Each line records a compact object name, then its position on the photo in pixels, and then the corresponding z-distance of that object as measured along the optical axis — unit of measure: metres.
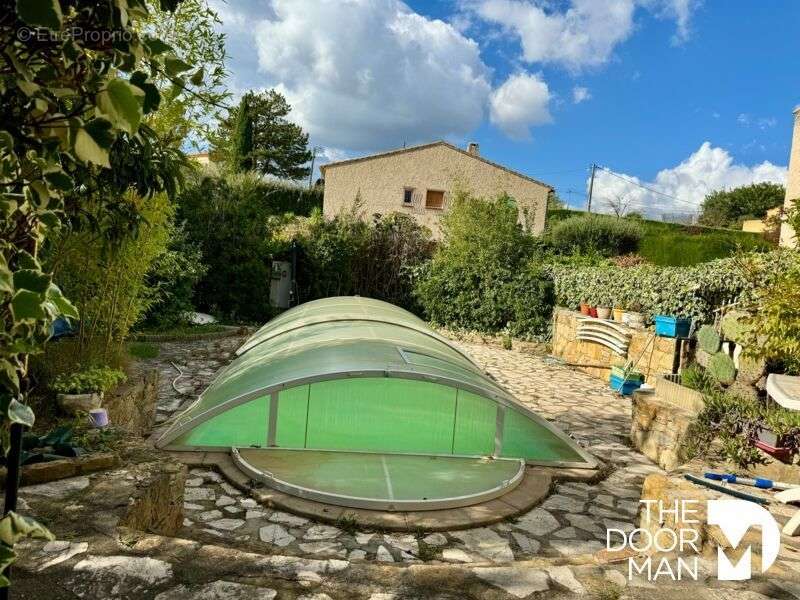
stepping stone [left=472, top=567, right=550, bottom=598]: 2.35
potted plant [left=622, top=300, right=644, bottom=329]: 10.24
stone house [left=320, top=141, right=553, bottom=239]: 23.80
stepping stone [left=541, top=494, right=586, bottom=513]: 4.46
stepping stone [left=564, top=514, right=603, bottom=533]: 4.18
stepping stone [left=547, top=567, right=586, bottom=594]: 2.38
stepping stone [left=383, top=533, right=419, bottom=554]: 3.56
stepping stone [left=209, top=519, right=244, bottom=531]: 3.69
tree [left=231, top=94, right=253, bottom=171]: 24.22
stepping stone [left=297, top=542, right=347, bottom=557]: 3.45
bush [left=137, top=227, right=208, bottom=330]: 10.35
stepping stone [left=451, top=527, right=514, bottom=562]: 3.60
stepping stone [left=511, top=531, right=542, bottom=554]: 3.73
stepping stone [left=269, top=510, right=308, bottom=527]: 3.80
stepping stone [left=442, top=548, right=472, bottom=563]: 3.48
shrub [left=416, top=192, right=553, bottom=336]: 13.38
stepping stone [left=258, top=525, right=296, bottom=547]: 3.53
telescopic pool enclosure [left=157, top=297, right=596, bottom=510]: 4.55
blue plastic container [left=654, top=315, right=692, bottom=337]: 8.97
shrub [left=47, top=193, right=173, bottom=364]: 5.18
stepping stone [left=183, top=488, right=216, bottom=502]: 4.08
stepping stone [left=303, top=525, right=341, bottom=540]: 3.63
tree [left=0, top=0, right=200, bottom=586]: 0.90
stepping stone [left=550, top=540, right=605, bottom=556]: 3.79
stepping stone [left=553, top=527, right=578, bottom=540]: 4.00
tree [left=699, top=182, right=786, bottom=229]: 36.25
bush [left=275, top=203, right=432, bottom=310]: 14.91
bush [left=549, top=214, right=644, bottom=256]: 19.89
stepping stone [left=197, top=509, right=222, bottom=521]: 3.80
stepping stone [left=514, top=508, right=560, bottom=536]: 4.05
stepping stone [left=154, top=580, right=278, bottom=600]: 2.11
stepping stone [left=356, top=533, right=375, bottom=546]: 3.59
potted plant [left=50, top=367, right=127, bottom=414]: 4.53
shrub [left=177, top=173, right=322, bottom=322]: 12.49
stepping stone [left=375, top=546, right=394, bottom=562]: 3.39
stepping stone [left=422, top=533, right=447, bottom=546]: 3.68
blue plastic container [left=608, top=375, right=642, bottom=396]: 9.18
